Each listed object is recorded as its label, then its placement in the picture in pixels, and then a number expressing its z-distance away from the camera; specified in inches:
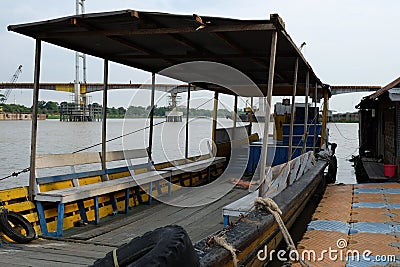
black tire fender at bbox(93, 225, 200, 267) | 89.9
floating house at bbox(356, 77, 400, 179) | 437.1
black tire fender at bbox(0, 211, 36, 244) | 182.7
